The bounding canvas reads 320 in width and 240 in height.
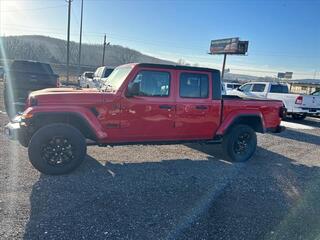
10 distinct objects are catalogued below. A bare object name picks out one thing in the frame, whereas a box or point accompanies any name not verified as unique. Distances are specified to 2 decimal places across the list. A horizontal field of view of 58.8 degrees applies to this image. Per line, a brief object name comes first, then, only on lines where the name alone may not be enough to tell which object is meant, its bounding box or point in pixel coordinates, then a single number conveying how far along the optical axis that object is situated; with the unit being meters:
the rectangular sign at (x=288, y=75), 82.50
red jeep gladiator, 4.75
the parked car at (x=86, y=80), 18.03
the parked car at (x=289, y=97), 13.73
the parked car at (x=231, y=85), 20.36
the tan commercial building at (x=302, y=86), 55.83
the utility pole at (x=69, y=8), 29.31
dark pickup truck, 8.40
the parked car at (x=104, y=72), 15.87
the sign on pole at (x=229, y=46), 39.25
